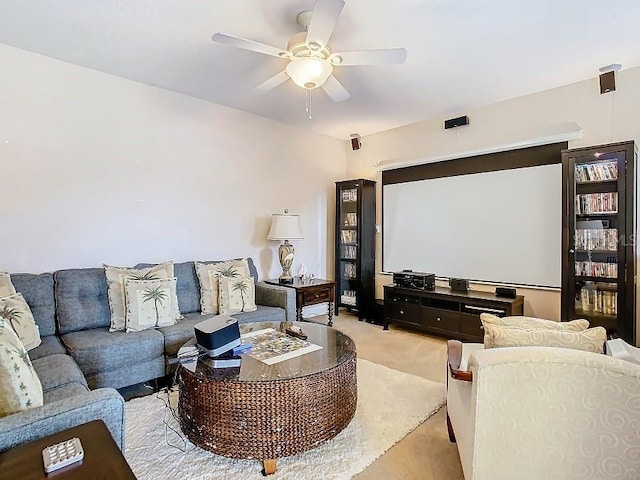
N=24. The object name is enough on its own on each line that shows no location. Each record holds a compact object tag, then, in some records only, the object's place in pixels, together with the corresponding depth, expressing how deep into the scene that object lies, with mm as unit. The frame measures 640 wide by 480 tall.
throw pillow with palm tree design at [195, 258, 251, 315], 3303
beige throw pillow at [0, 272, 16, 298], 2279
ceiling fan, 2049
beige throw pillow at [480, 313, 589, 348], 1592
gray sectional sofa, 2033
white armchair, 1183
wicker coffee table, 1739
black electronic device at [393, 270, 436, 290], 4090
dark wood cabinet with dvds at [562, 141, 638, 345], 2939
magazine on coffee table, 2066
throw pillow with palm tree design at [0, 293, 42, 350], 2188
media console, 3518
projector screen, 3566
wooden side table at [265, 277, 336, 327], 3874
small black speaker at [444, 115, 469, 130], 4105
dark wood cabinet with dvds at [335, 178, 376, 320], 4855
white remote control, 938
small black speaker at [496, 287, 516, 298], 3596
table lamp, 4133
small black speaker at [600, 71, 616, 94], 3160
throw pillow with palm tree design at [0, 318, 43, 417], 1245
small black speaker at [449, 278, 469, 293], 3918
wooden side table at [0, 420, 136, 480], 917
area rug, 1751
